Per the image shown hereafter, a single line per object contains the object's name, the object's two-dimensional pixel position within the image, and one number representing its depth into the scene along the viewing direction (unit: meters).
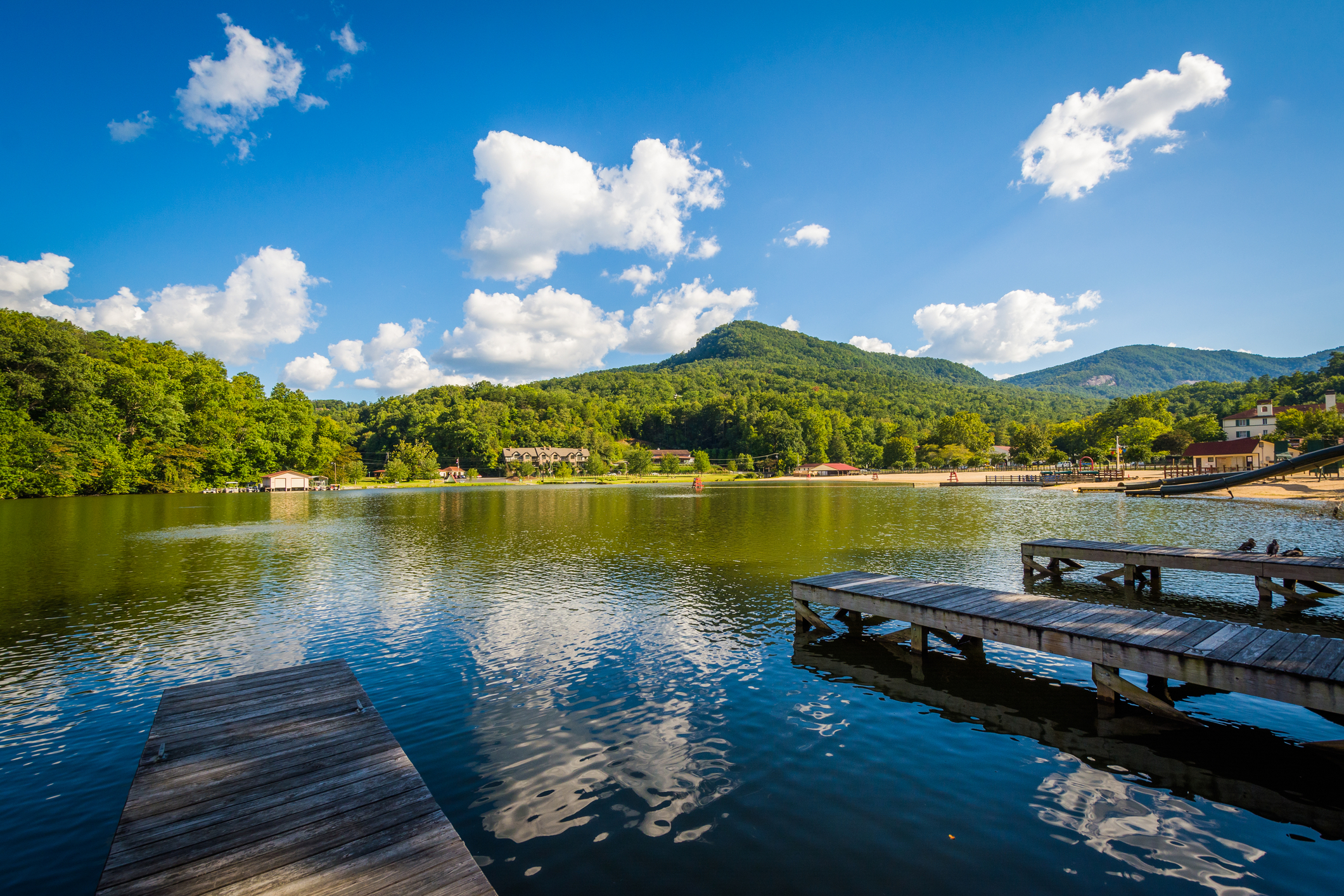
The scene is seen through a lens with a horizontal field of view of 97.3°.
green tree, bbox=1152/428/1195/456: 91.00
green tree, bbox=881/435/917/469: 139.25
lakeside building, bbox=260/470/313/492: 85.81
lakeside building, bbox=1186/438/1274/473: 64.69
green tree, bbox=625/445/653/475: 139.38
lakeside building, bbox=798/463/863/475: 135.00
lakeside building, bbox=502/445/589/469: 133.75
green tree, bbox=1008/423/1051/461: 115.75
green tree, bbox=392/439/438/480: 119.19
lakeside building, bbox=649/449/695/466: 152.50
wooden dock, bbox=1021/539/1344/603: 12.78
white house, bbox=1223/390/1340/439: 94.00
